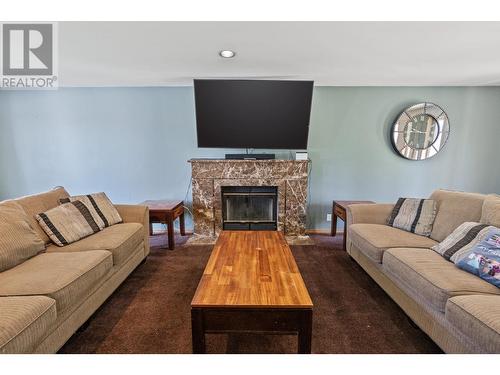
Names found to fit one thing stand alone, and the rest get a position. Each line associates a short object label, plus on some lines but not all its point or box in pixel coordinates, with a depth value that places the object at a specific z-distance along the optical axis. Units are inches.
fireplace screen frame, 140.2
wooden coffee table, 49.9
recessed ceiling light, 92.4
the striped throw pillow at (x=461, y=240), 68.0
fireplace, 136.2
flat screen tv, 124.2
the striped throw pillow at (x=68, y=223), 80.7
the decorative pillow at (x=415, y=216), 93.1
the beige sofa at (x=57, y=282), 46.1
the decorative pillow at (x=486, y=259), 58.5
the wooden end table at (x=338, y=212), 119.4
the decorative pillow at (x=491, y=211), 71.9
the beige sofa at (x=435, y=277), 47.8
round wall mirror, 136.9
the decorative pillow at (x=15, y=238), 63.9
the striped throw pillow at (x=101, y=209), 95.5
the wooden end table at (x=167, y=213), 117.3
